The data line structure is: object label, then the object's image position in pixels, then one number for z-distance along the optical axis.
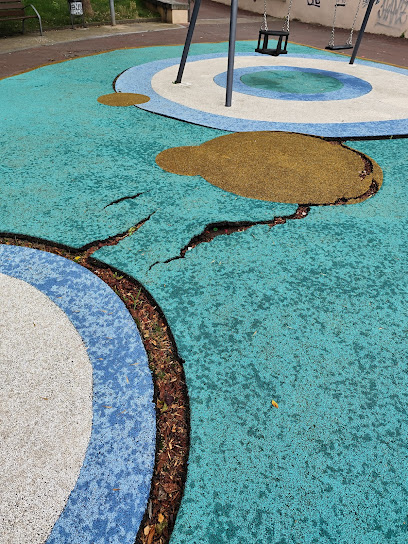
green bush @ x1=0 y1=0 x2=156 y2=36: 10.67
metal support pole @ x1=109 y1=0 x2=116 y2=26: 11.03
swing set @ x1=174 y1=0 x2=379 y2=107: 4.42
